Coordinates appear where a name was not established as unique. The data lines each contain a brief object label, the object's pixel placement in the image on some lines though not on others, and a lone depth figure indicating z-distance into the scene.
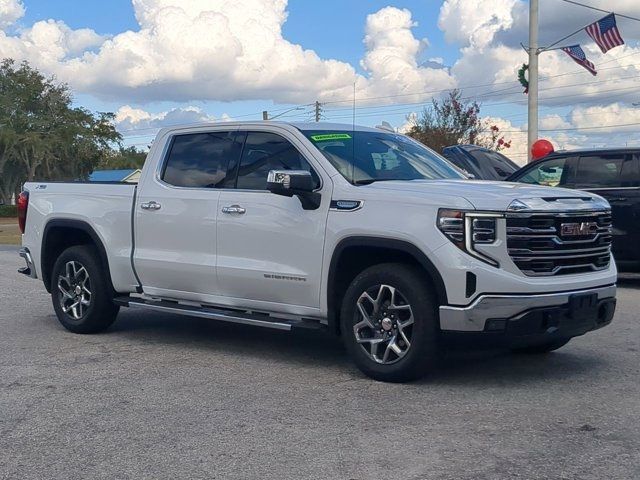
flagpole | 22.89
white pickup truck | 5.73
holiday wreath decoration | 23.84
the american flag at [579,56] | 22.55
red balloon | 19.78
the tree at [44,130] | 62.34
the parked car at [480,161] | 15.80
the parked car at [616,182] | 11.24
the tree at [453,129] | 35.00
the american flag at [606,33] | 21.78
